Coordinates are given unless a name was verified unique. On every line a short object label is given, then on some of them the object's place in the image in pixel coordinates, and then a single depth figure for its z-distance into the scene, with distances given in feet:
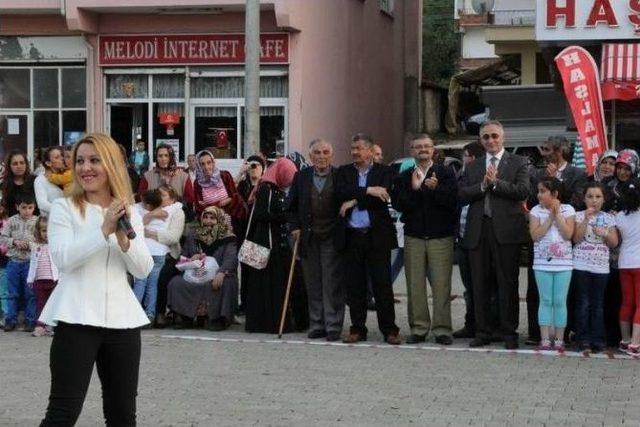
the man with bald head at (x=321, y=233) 43.78
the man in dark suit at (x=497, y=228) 41.37
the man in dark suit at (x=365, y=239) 42.86
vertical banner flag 53.62
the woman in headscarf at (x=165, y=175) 53.11
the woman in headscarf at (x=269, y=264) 46.24
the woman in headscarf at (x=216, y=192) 49.26
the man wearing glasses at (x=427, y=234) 42.39
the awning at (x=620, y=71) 58.44
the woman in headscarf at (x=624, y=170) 40.93
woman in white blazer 20.52
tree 168.88
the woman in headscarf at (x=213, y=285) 46.93
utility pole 65.82
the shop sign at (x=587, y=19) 60.90
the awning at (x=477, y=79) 110.52
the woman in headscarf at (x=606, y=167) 41.98
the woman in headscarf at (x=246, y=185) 48.24
